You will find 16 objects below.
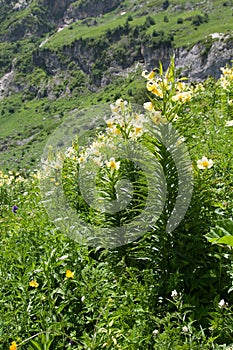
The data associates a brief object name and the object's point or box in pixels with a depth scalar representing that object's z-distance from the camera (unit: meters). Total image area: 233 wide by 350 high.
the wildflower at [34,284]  3.57
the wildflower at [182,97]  3.43
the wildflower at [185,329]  2.79
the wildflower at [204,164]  3.87
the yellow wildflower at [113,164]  4.07
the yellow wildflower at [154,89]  3.43
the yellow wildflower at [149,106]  3.51
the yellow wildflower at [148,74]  3.51
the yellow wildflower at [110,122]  4.33
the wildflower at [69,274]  3.57
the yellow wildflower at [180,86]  3.54
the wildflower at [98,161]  5.21
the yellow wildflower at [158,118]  3.44
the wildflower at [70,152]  5.65
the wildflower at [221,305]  2.87
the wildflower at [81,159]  5.30
